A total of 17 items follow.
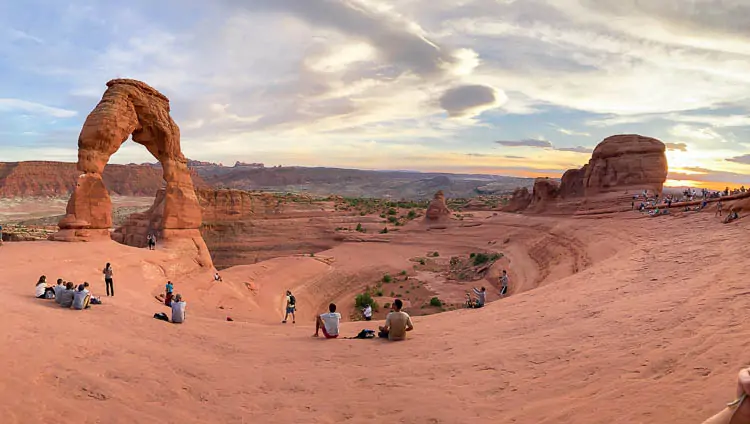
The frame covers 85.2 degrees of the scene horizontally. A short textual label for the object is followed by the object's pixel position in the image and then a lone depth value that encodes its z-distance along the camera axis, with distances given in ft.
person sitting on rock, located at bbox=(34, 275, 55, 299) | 36.29
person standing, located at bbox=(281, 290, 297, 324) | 52.60
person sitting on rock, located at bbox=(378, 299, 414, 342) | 30.58
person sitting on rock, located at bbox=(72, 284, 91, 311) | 33.30
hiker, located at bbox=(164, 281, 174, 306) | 47.92
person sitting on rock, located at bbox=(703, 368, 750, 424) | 7.99
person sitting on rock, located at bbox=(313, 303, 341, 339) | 33.37
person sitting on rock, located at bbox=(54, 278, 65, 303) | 34.50
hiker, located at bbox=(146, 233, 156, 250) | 65.98
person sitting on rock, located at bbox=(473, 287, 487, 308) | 47.70
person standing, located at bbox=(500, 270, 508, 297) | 74.97
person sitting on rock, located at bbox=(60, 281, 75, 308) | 33.86
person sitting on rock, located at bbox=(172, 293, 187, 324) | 36.27
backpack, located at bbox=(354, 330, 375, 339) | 32.83
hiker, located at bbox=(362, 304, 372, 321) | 50.39
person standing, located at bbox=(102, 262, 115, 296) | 43.88
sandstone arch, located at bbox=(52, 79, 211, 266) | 59.67
